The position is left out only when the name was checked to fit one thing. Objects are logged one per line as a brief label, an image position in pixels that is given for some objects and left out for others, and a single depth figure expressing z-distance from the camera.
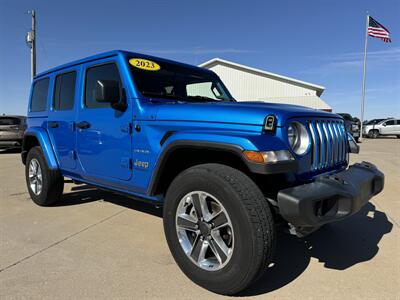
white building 27.44
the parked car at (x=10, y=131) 12.48
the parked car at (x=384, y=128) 27.86
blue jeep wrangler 2.30
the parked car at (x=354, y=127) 18.02
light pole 17.67
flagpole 28.30
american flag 23.14
